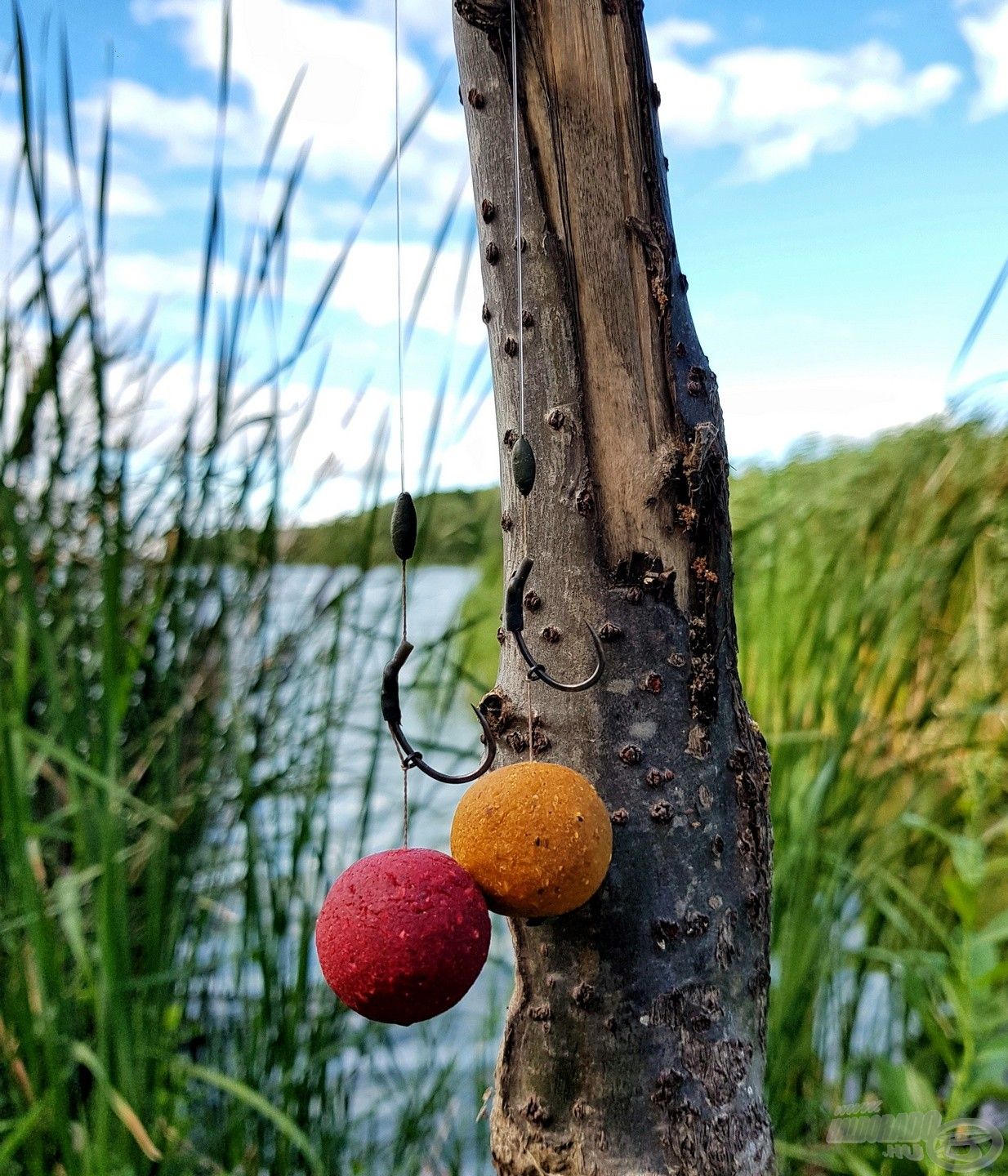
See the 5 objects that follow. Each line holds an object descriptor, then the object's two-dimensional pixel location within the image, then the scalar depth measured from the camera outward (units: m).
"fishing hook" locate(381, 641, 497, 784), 0.13
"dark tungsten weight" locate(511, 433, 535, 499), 0.13
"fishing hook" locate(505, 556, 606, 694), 0.13
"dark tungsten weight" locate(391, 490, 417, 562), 0.14
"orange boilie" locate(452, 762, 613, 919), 0.12
